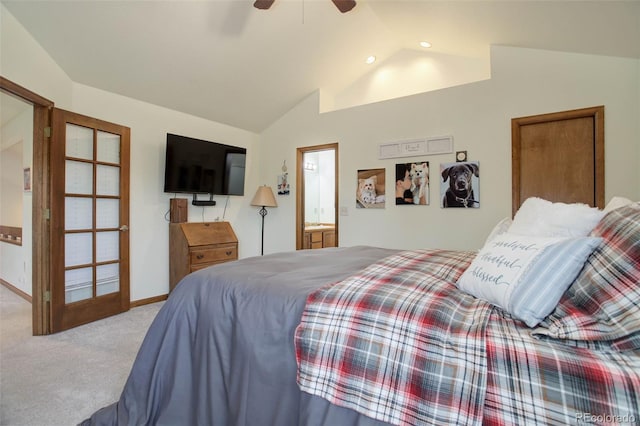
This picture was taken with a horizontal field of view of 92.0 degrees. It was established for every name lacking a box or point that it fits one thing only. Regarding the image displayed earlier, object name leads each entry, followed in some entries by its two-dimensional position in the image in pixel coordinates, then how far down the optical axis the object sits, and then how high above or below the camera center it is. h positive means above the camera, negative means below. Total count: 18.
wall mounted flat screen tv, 3.70 +0.60
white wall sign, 3.50 +0.78
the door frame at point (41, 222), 2.73 -0.08
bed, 0.76 -0.39
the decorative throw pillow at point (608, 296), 0.78 -0.23
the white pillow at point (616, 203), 1.22 +0.04
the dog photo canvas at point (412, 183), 3.63 +0.35
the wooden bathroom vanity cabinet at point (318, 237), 4.93 -0.42
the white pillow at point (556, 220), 1.21 -0.03
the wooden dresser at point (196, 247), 3.60 -0.43
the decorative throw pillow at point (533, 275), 0.93 -0.20
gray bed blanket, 1.11 -0.60
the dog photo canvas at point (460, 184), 3.33 +0.31
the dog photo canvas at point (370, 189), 3.94 +0.30
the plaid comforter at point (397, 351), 0.82 -0.41
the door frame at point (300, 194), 4.64 +0.27
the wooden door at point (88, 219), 2.81 -0.07
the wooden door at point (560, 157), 2.81 +0.54
